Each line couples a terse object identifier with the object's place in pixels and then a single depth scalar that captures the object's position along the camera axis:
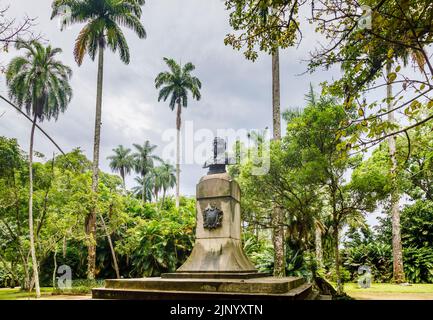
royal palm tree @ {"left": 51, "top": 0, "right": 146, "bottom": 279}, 23.06
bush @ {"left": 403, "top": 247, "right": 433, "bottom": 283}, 21.27
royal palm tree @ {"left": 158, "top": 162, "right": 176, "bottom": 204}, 62.16
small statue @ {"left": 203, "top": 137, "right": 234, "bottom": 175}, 9.82
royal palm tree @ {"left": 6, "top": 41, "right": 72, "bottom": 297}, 21.73
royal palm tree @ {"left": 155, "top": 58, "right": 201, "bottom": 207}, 35.84
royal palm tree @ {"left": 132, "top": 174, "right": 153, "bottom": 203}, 64.38
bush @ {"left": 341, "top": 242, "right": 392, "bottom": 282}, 22.81
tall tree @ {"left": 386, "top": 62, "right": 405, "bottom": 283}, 20.70
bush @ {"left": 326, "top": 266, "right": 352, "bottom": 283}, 19.49
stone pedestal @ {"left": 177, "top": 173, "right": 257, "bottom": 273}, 8.57
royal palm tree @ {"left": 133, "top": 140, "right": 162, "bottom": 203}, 56.81
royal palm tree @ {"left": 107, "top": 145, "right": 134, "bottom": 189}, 57.66
